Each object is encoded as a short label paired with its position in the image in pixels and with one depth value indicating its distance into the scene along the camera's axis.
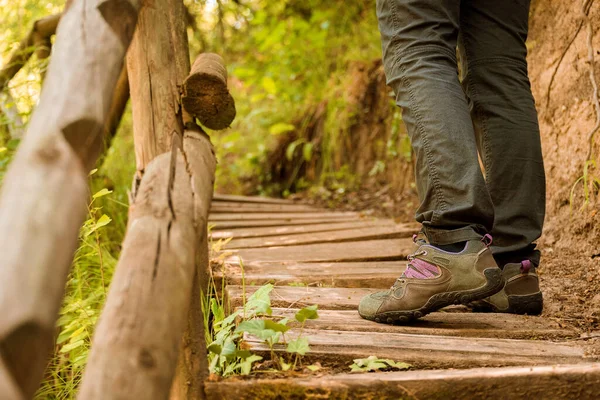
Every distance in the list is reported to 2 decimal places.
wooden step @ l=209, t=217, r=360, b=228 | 3.65
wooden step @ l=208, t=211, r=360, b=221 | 3.95
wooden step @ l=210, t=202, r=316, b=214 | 4.38
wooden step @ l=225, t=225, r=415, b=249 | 3.01
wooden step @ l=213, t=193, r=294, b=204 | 4.95
